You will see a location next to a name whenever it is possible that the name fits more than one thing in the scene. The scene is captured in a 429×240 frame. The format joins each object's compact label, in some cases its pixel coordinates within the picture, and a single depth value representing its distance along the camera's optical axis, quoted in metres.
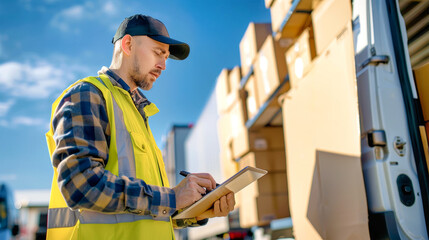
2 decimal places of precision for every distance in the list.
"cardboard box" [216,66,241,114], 4.77
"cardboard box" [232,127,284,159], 4.25
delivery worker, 1.17
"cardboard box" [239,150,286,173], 4.18
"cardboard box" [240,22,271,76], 4.05
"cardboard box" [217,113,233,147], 5.17
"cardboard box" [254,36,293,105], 3.43
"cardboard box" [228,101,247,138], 4.49
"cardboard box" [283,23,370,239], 1.99
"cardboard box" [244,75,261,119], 4.03
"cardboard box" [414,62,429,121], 2.05
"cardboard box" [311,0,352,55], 2.29
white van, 1.91
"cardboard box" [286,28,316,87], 2.76
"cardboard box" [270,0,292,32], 3.06
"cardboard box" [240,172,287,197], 4.11
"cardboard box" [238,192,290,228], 4.05
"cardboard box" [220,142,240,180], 4.97
